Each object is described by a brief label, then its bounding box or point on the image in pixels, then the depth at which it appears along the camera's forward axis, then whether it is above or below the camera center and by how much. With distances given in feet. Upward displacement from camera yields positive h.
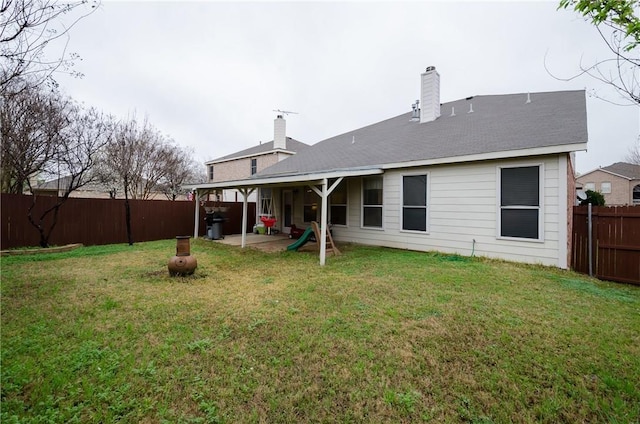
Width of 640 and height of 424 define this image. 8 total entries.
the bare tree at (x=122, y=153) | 47.37 +10.13
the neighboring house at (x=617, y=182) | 93.25 +10.87
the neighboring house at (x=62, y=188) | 60.13 +5.46
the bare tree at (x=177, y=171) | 65.98 +10.95
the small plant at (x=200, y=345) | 9.54 -4.59
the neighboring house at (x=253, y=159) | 60.29 +12.54
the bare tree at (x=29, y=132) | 27.76 +8.22
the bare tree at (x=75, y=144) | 28.68 +8.31
